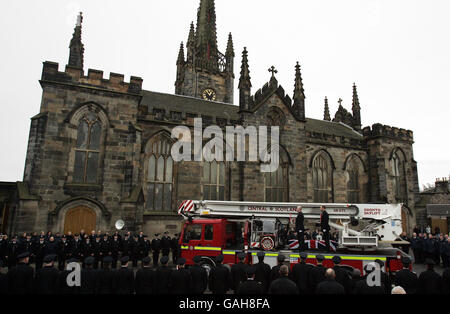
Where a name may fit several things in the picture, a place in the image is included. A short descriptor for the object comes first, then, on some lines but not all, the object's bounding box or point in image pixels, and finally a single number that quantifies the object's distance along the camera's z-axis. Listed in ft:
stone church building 53.47
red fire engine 35.96
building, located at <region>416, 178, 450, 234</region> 87.71
